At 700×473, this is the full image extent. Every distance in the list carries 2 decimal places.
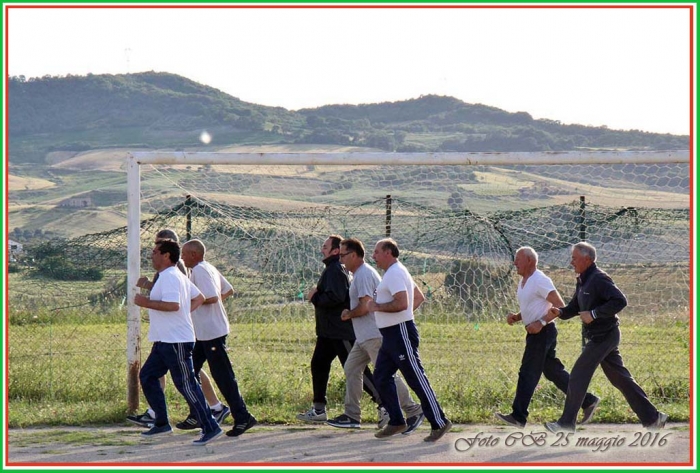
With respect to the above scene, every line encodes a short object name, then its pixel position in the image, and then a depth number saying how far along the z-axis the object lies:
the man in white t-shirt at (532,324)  17.79
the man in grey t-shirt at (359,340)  18.16
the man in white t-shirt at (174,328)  16.81
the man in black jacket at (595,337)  17.22
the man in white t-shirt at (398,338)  17.11
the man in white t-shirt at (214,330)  17.80
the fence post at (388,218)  20.81
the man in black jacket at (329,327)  18.62
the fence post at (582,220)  21.13
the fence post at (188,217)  21.11
